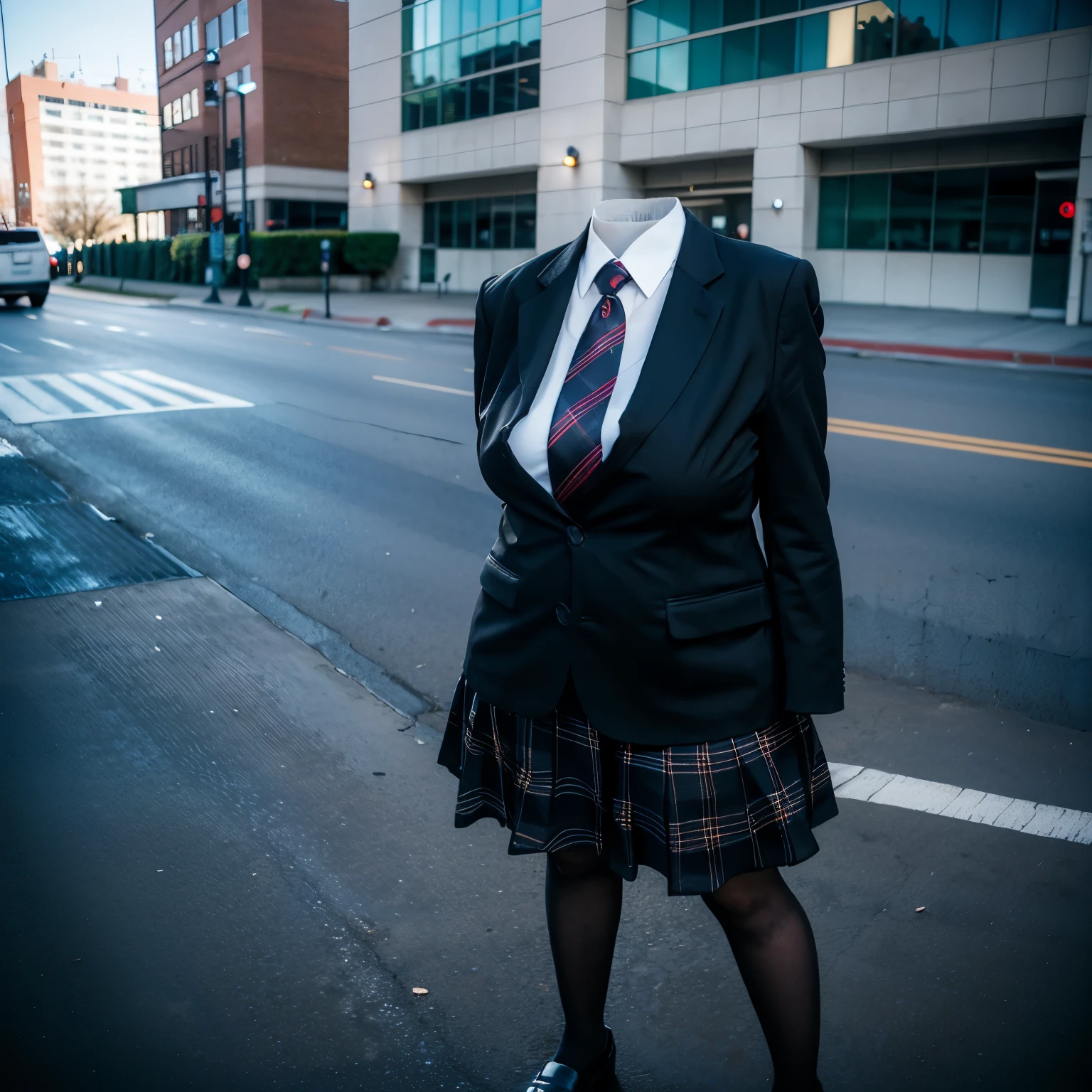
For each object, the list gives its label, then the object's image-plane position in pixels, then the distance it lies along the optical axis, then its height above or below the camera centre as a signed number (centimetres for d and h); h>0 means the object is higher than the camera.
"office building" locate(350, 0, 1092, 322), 2386 +432
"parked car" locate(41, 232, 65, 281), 6371 +322
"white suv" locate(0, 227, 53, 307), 2988 +76
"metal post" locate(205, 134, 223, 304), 3709 +28
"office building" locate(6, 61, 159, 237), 15138 +2282
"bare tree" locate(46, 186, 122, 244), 6700 +462
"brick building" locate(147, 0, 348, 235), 5112 +882
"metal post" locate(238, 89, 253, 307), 3541 +200
